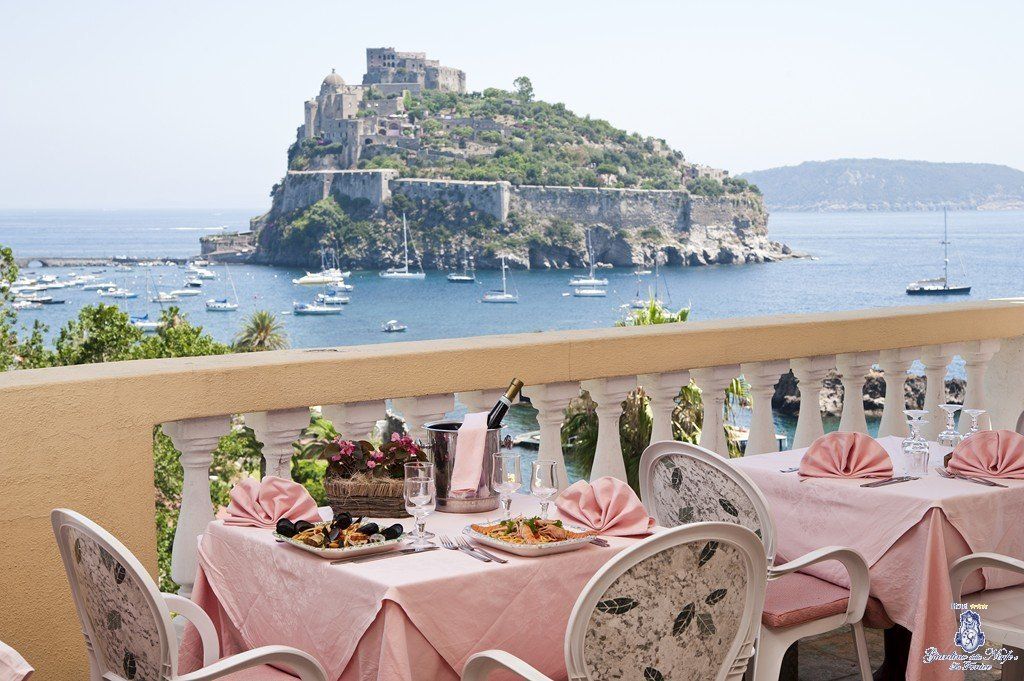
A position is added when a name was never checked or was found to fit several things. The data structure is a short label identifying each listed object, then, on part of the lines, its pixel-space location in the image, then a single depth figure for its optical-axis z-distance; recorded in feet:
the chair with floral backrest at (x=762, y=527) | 10.26
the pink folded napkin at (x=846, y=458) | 11.48
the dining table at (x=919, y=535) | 10.36
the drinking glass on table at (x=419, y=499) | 8.73
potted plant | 9.63
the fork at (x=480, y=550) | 8.27
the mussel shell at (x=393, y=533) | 8.66
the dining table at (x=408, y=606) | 7.73
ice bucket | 9.69
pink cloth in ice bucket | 9.65
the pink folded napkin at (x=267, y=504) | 9.43
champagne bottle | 9.77
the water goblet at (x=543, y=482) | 9.07
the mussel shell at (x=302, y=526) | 8.85
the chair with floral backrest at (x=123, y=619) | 7.55
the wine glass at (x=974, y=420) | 12.92
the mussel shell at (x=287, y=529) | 8.78
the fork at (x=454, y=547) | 8.33
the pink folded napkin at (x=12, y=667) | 6.75
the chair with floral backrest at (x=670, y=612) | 7.26
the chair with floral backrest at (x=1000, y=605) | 10.03
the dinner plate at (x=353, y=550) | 8.32
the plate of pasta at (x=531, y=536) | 8.39
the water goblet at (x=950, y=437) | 12.16
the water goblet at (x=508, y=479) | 9.16
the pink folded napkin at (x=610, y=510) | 9.06
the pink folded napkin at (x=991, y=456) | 11.27
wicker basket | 9.61
